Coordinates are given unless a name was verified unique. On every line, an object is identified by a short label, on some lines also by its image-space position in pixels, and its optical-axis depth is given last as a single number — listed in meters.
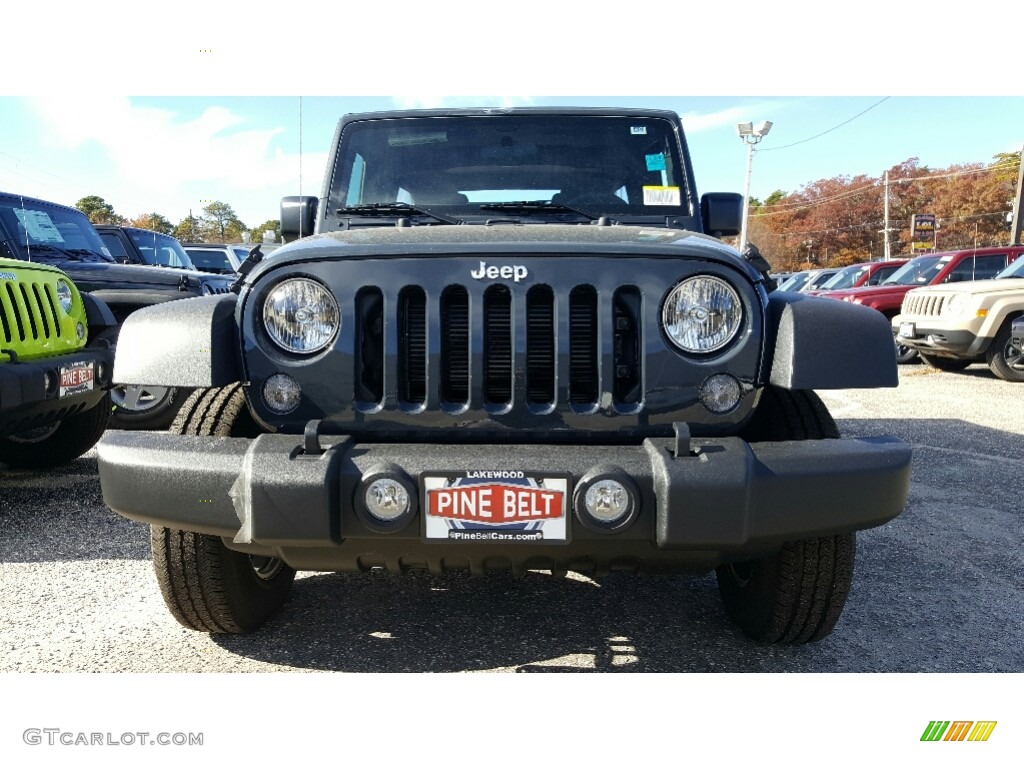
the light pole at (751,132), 22.83
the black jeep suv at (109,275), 5.81
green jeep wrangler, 3.82
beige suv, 9.31
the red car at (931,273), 11.39
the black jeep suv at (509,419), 1.83
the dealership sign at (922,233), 40.53
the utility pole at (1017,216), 18.66
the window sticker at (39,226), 6.31
